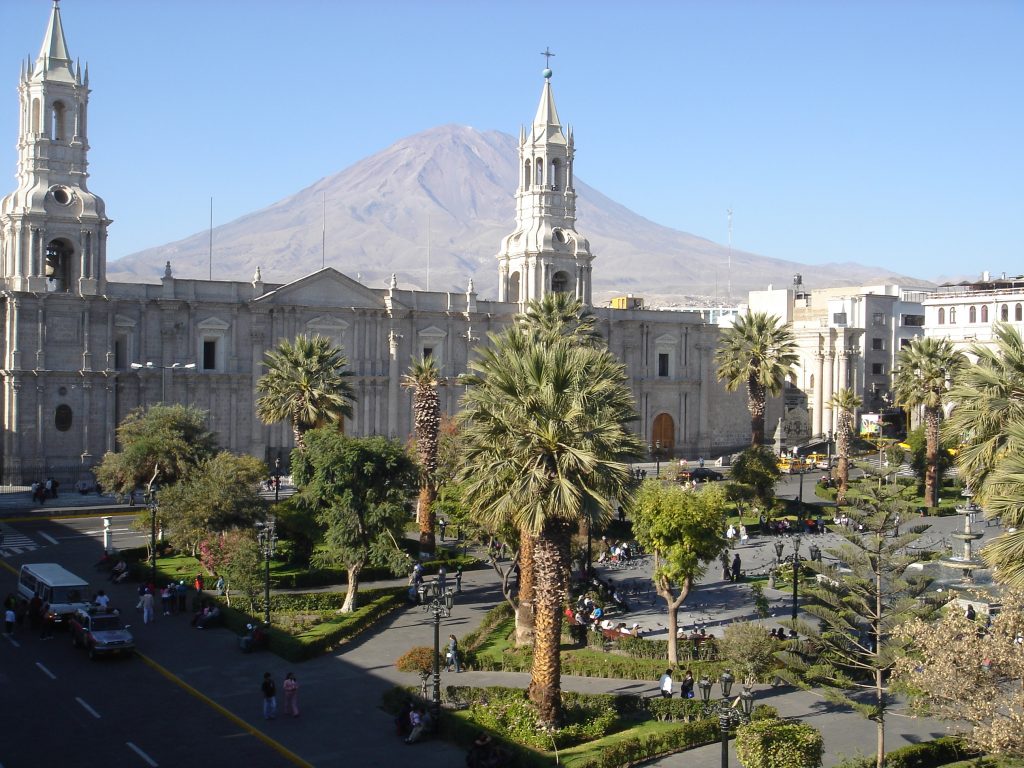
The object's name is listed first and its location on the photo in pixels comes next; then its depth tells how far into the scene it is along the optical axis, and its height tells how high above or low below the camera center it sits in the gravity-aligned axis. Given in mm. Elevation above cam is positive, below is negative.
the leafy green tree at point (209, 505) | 37156 -3924
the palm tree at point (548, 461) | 23578 -1514
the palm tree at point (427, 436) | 41750 -1775
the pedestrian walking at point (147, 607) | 33031 -6435
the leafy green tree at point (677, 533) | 30609 -3892
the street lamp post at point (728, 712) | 19312 -5625
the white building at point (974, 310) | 75812 +5767
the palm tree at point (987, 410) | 25688 -397
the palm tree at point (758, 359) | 56031 +1653
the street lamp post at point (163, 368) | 55281 +984
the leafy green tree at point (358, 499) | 34188 -3417
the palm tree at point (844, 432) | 55344 -1994
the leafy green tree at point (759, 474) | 51906 -3784
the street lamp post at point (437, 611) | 24594 -5244
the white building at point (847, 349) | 83875 +3234
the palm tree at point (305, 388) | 44031 +3
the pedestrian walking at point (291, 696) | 25125 -6848
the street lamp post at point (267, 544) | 31891 -4520
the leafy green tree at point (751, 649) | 26672 -6099
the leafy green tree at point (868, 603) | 22641 -4442
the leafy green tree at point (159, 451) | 43750 -2517
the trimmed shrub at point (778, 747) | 21484 -6782
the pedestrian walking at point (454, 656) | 29109 -6885
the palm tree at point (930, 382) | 55219 +528
